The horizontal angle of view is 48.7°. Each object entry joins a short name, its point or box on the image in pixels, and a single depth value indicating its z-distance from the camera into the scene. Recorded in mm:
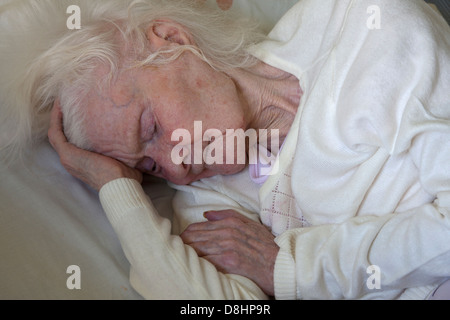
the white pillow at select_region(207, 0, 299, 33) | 1858
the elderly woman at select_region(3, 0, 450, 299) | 1091
